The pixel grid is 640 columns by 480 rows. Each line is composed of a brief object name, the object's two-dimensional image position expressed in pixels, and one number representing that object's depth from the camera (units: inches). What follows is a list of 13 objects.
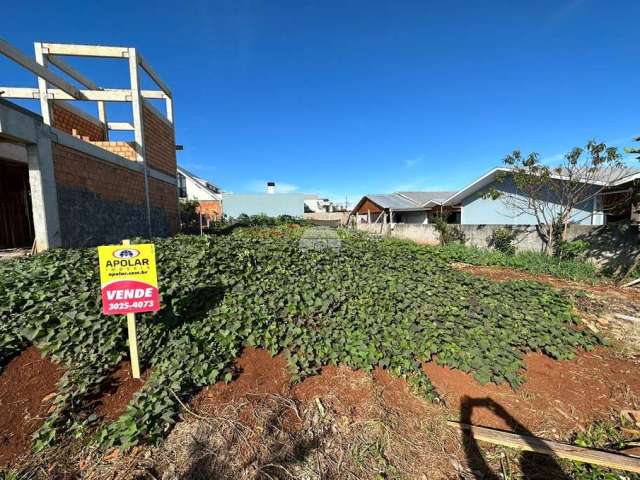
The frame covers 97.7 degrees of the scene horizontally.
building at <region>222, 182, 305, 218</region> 952.3
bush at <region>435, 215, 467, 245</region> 479.5
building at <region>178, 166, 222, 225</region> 993.5
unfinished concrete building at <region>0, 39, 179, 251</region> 181.3
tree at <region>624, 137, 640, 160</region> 220.4
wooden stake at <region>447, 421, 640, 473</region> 85.7
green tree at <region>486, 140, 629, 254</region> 326.4
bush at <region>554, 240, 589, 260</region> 314.3
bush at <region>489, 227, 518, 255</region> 394.9
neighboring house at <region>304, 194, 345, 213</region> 1879.9
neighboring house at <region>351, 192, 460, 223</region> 771.0
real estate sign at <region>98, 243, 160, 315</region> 94.6
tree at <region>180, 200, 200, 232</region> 554.1
